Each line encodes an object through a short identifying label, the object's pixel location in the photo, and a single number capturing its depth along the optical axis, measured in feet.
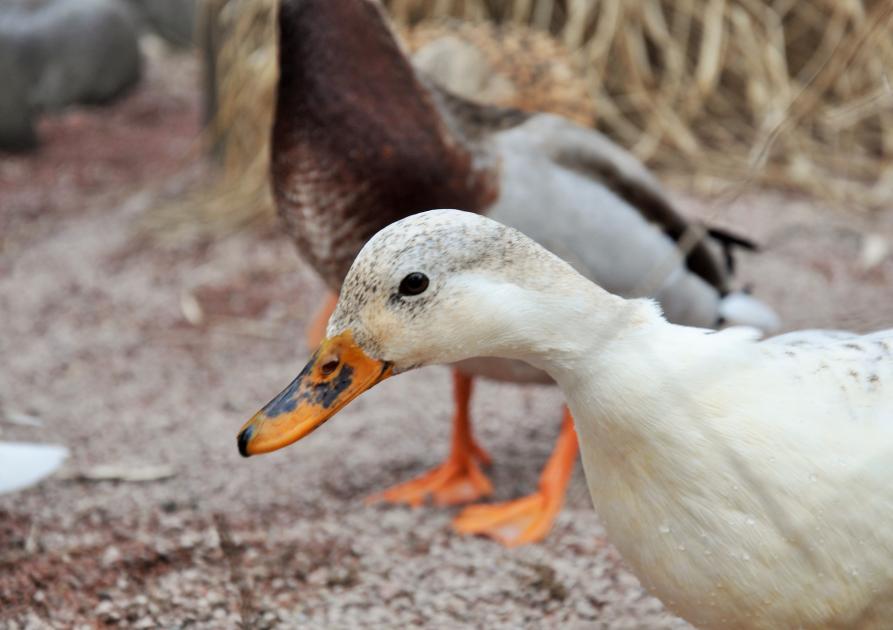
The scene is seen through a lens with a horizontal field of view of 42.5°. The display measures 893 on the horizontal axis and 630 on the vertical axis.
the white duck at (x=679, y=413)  4.35
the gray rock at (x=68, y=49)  20.30
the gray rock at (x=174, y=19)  26.89
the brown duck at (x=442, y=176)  7.32
